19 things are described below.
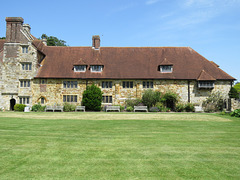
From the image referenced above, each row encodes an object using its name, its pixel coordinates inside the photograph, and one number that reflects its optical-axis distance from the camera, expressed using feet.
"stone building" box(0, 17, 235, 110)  95.71
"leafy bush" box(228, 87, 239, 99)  92.21
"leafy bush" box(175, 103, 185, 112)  91.97
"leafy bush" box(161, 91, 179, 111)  92.73
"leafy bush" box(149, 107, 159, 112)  87.82
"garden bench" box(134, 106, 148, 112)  87.51
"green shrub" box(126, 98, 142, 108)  92.68
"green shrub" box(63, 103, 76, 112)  90.36
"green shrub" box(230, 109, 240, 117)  62.00
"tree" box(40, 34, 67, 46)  175.52
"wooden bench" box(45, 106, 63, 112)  89.53
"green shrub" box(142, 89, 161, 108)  90.68
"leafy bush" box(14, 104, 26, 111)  90.84
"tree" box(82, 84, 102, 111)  90.68
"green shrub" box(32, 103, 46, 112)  90.02
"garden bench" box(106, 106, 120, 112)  89.20
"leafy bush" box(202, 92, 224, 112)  92.63
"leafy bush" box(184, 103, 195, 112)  91.40
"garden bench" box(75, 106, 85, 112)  91.16
